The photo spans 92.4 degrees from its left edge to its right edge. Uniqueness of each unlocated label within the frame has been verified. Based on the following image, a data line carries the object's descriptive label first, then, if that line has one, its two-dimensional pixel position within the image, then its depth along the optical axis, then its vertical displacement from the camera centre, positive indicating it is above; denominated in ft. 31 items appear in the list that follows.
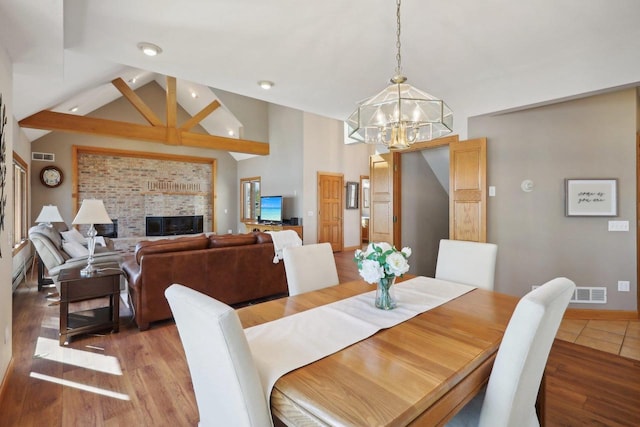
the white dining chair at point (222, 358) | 2.86 -1.48
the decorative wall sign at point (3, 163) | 6.24 +0.99
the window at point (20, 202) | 15.98 +0.49
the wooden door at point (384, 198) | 14.83 +0.62
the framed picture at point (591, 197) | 10.47 +0.47
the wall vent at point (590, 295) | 10.72 -2.95
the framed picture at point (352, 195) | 26.94 +1.33
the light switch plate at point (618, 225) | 10.41 -0.50
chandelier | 5.69 +1.89
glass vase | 5.25 -1.46
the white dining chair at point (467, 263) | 7.13 -1.28
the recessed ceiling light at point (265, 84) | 9.58 +4.01
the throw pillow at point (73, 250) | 14.15 -1.83
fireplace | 27.99 -1.36
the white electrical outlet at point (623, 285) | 10.52 -2.55
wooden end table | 8.89 -2.57
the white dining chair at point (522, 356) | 3.21 -1.59
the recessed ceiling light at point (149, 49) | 7.41 +4.00
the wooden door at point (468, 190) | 11.69 +0.81
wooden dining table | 2.80 -1.76
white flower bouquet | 4.91 -0.87
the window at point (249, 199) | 29.68 +1.16
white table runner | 3.59 -1.72
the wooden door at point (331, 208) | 25.02 +0.17
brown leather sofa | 9.79 -2.11
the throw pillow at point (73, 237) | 15.74 -1.43
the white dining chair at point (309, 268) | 6.77 -1.32
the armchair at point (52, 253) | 11.93 -1.72
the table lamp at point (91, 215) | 9.82 -0.16
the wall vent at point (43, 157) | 22.50 +4.00
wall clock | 22.72 +2.56
